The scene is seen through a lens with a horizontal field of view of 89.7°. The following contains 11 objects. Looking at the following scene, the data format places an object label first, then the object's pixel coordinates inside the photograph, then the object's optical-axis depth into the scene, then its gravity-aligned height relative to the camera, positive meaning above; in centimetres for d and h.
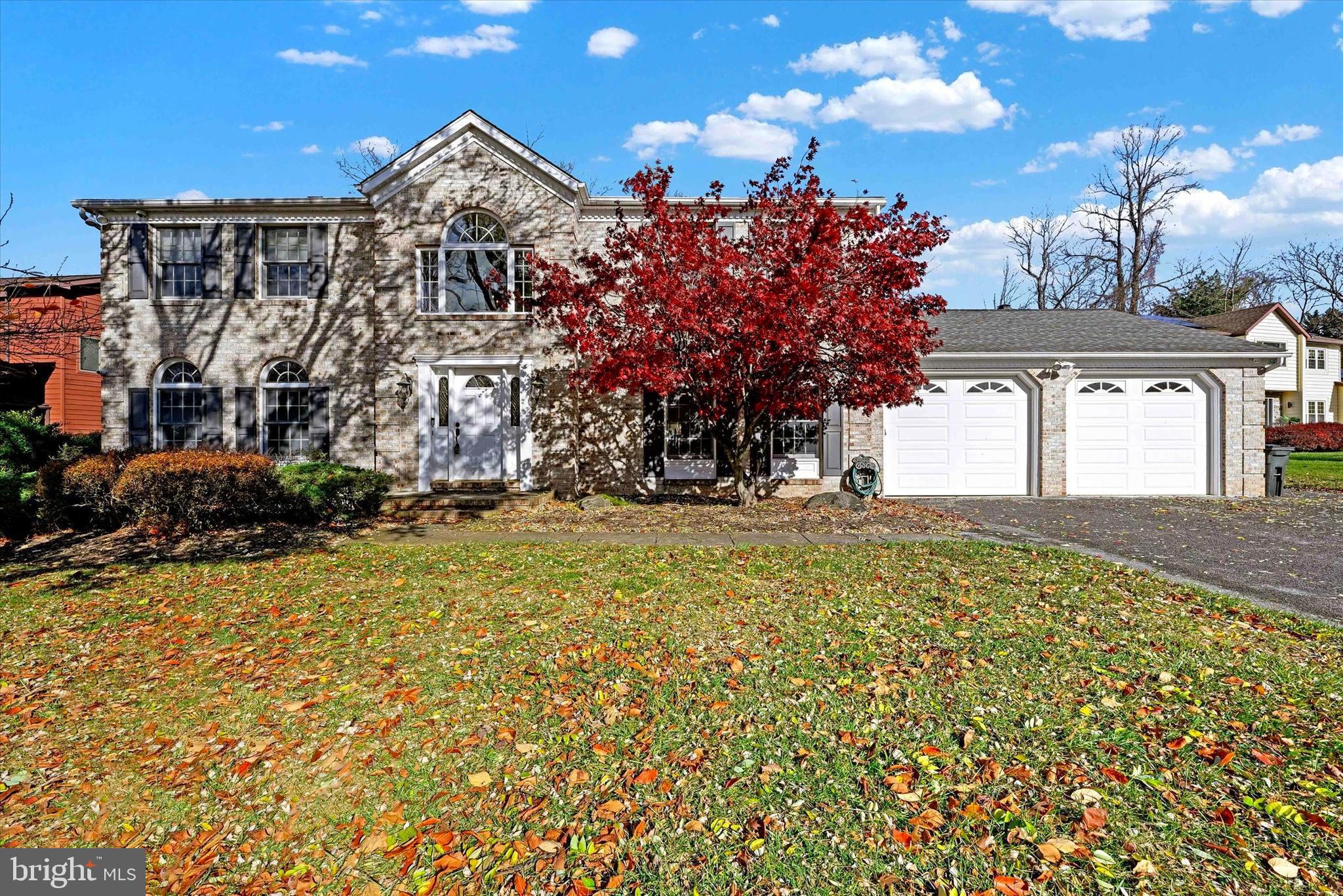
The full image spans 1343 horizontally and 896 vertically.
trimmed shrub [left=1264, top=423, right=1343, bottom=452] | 2722 -9
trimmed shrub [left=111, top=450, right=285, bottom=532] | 927 -71
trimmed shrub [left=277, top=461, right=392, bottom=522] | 1002 -78
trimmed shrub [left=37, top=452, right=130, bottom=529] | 941 -74
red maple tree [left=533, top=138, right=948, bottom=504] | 971 +199
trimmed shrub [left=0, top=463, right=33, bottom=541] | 910 -88
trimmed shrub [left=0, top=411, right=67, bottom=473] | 1095 -1
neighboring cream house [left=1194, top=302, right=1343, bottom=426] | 2947 +326
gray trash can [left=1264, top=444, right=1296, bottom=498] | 1345 -76
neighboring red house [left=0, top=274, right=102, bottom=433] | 1412 +162
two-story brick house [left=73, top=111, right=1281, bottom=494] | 1302 +129
